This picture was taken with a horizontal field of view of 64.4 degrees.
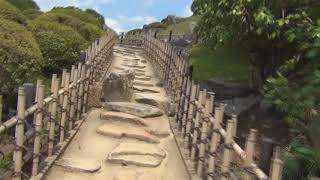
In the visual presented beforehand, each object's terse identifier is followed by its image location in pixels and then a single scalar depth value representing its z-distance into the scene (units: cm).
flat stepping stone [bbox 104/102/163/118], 578
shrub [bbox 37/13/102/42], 876
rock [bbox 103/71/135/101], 654
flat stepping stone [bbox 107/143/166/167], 432
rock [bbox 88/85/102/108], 623
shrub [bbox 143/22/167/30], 2080
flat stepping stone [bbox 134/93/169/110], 649
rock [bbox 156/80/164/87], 789
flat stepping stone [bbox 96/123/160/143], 502
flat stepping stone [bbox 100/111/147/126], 548
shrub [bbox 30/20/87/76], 648
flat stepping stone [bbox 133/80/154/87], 780
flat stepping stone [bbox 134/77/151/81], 823
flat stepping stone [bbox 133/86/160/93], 737
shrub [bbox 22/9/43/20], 1045
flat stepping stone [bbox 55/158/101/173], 402
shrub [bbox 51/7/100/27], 1180
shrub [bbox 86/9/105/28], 1882
